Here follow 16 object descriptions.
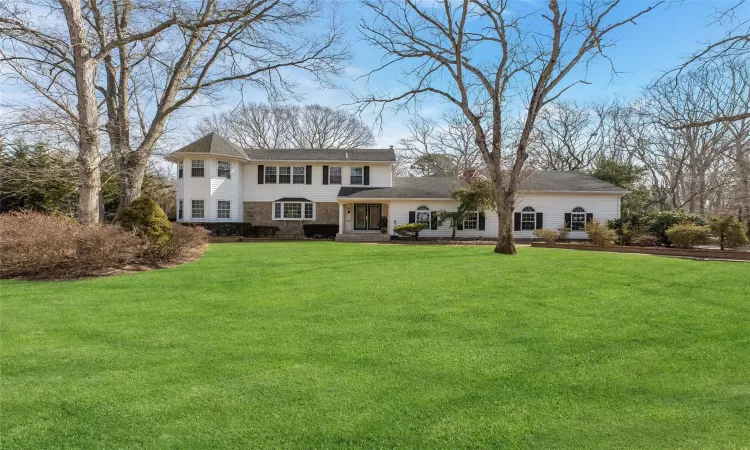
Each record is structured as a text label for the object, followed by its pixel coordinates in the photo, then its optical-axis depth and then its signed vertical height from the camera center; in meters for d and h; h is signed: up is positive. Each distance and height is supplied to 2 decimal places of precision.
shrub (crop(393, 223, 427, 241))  24.36 -0.03
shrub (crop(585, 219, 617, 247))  19.47 -0.32
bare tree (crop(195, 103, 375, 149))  47.88 +11.10
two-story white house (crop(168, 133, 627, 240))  25.77 +2.12
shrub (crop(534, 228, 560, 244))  22.08 -0.32
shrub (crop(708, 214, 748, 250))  17.30 -0.08
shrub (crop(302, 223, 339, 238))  27.11 -0.11
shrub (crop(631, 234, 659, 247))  20.55 -0.54
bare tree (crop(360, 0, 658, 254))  14.92 +5.52
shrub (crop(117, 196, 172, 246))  11.91 +0.22
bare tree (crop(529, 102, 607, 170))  40.88 +7.69
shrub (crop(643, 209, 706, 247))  20.30 +0.34
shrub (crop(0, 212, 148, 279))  9.79 -0.48
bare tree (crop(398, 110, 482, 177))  40.81 +6.96
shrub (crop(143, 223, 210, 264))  12.12 -0.59
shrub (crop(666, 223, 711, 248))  17.80 -0.25
